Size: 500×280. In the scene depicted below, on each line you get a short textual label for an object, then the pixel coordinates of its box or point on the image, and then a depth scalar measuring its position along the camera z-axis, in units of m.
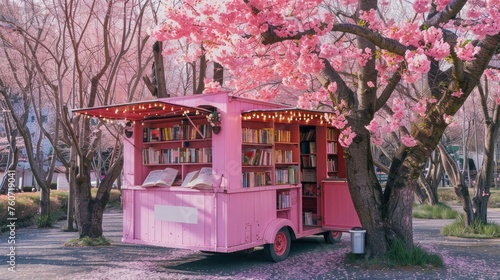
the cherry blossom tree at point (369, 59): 6.40
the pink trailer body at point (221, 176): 7.59
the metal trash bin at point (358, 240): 7.78
